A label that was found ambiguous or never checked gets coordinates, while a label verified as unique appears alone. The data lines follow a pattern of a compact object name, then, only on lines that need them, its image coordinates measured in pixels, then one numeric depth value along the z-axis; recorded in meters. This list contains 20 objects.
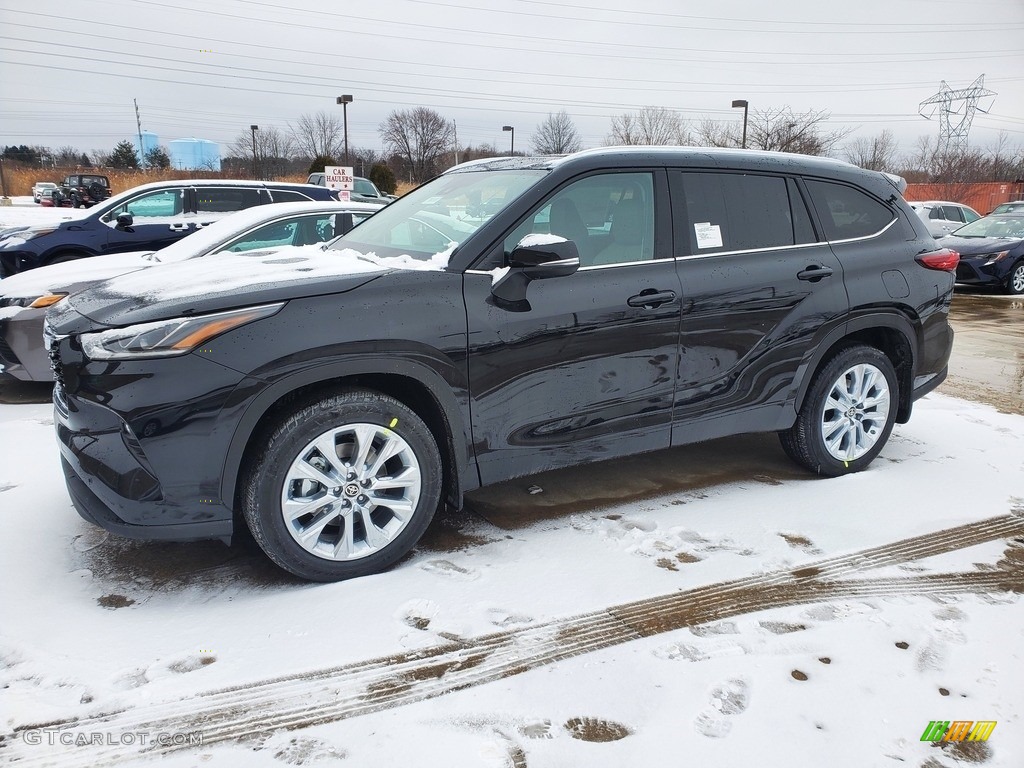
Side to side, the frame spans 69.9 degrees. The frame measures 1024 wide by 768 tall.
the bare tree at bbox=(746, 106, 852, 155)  31.81
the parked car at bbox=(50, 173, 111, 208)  31.28
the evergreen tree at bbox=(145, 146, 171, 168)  67.70
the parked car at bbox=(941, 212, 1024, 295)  13.38
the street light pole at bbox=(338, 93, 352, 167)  31.05
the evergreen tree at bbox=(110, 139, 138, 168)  71.88
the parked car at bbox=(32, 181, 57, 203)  39.78
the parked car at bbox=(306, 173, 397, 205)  21.77
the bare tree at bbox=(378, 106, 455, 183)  66.31
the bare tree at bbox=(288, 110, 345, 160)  68.75
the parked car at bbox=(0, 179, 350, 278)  8.40
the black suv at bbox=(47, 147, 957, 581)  2.68
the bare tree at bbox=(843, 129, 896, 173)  42.43
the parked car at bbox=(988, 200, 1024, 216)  15.07
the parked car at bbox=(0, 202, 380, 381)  5.34
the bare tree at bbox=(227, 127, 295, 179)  57.62
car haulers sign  17.91
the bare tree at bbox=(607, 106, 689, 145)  47.41
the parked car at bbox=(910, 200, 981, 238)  18.19
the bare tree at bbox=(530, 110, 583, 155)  57.55
